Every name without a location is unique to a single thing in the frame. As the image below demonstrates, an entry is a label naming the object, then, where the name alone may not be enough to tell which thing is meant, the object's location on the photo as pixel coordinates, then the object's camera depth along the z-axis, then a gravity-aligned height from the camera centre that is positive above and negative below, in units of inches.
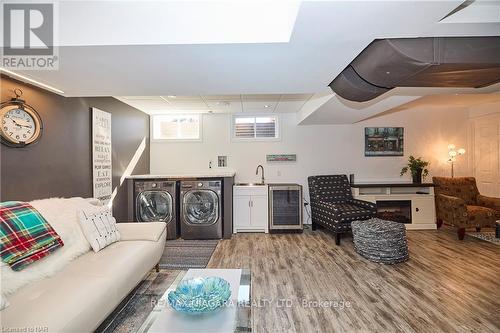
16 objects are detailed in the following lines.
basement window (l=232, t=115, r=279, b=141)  201.5 +34.7
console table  179.5 -28.2
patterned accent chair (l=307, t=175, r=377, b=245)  148.3 -27.0
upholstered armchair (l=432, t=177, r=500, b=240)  152.3 -27.2
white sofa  51.8 -32.1
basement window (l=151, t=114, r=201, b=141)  200.5 +35.1
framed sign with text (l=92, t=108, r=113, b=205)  125.0 +7.4
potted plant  187.2 -1.4
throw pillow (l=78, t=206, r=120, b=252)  89.1 -23.1
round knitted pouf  120.8 -39.7
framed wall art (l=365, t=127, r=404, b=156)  199.0 +21.5
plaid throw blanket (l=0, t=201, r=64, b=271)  64.4 -19.7
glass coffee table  52.9 -35.8
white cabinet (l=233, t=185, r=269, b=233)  176.1 -31.0
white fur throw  62.2 -26.4
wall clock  79.7 +16.7
